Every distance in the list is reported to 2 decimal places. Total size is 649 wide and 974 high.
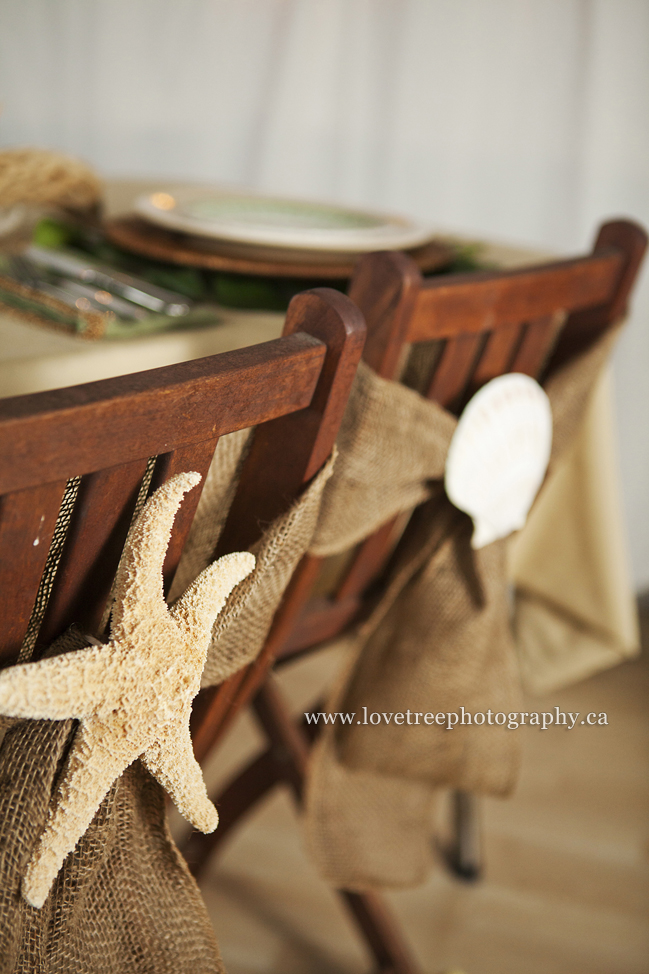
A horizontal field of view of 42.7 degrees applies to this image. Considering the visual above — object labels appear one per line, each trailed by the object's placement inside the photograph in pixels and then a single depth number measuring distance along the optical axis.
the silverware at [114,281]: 0.71
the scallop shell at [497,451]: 0.73
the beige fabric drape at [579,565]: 1.06
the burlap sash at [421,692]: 0.85
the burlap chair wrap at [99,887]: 0.46
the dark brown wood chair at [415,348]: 0.62
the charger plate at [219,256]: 0.77
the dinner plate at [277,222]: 0.79
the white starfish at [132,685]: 0.43
